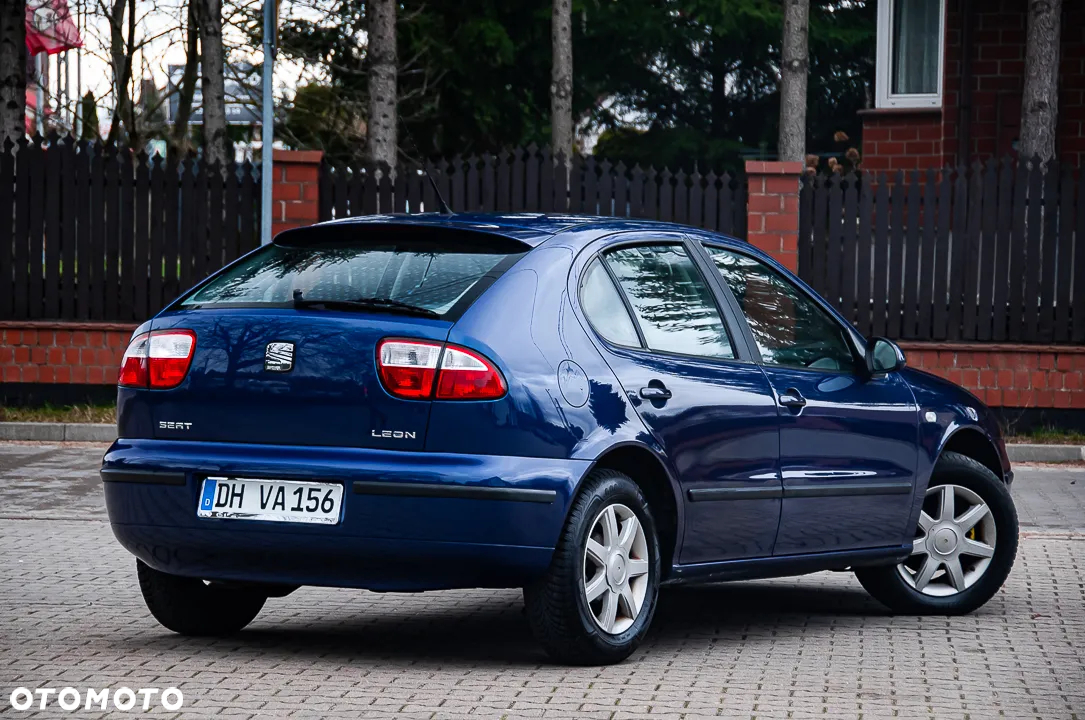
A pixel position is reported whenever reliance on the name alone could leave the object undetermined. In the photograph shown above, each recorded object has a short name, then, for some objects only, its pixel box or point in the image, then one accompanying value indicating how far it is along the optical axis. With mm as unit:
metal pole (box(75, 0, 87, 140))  27966
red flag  27275
